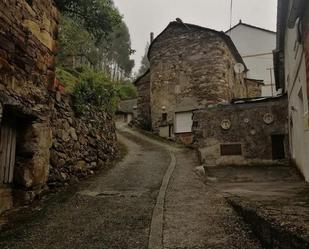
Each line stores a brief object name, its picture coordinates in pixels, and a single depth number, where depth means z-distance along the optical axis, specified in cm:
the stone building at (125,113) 2277
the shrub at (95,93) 576
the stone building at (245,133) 756
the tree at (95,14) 613
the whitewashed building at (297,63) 362
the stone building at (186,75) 1368
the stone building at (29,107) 352
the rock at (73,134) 524
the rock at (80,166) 532
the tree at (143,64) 3965
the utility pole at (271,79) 2005
